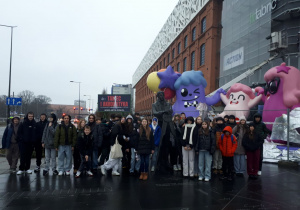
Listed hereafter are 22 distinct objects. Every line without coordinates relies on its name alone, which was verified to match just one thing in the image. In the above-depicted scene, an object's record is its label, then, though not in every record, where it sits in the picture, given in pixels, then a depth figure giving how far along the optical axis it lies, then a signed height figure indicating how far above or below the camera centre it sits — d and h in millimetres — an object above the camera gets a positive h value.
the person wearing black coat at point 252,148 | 6711 -870
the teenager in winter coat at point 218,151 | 6914 -1034
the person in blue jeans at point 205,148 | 6465 -872
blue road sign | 16391 +486
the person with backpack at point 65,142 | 7031 -877
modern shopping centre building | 17156 +6623
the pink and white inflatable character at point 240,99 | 12992 +778
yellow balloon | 13492 +1621
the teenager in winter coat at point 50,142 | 7121 -896
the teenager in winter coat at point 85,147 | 6922 -984
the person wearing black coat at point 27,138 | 7129 -811
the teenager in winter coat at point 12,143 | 7344 -976
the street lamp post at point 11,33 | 18972 +5571
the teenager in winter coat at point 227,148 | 6547 -869
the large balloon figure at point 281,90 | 10578 +1083
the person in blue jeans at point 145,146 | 6659 -884
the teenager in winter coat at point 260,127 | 6912 -341
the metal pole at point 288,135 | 8297 -646
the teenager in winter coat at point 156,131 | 7305 -534
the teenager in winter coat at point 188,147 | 6645 -895
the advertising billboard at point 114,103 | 21656 +699
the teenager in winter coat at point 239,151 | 6941 -986
